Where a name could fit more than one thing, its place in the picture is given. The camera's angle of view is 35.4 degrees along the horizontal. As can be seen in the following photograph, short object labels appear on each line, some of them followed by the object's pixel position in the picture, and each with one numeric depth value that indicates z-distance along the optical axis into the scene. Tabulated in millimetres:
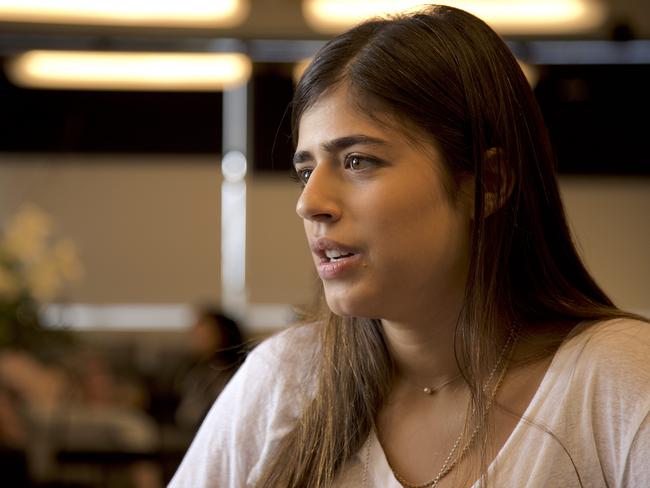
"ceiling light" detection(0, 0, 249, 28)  5211
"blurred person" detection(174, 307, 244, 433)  5305
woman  1253
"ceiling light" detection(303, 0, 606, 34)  5184
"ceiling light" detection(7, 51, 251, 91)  6559
